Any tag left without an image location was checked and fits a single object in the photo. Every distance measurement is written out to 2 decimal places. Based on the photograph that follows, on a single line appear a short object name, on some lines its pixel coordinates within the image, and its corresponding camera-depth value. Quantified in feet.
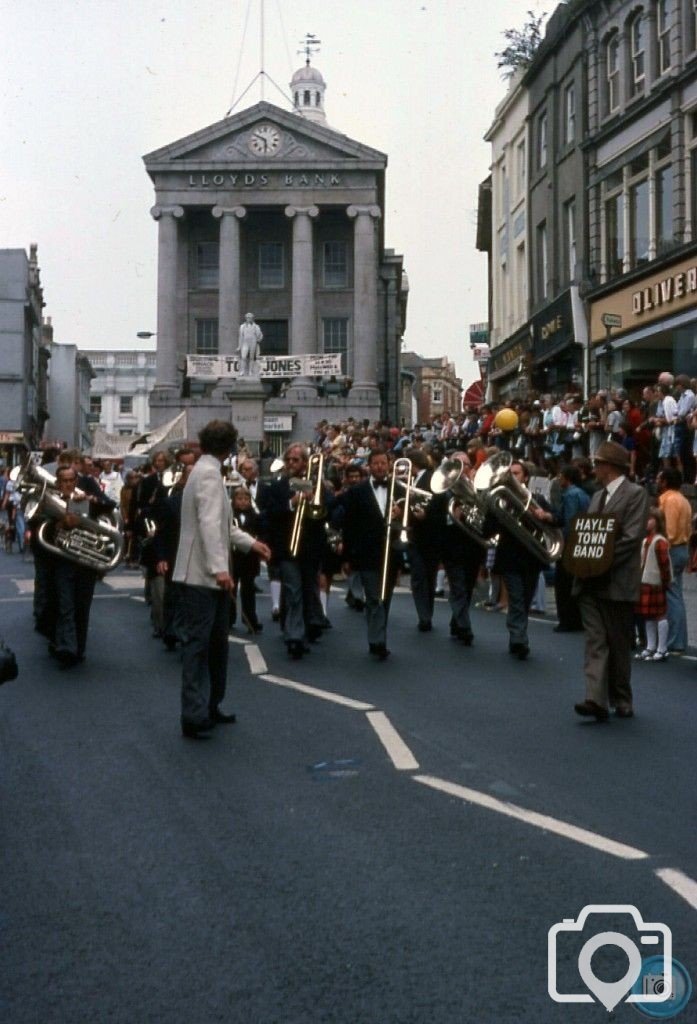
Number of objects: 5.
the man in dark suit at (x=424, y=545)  52.49
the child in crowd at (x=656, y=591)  46.21
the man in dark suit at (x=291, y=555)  45.16
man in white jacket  31.76
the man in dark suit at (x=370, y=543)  45.75
